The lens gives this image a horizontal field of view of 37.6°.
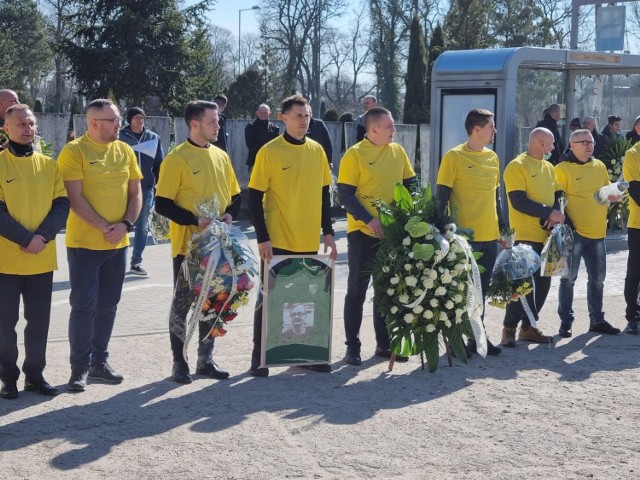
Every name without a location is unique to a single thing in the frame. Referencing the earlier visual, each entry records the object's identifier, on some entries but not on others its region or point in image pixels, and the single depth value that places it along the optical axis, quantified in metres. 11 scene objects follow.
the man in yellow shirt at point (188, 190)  6.64
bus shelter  13.13
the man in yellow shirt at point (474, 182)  7.62
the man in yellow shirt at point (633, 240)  8.76
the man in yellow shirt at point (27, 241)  6.07
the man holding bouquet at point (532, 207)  8.14
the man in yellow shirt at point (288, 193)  6.96
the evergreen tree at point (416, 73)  38.72
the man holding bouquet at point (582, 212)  8.62
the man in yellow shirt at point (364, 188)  7.39
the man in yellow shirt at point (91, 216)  6.45
